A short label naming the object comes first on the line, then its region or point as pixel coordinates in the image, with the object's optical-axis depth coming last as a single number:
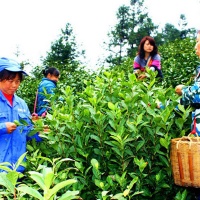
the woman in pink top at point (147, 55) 6.16
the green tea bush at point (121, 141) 2.49
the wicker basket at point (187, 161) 2.34
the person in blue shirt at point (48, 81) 6.01
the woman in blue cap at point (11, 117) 3.04
